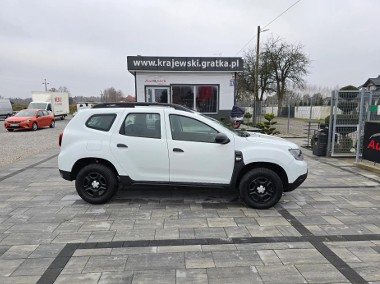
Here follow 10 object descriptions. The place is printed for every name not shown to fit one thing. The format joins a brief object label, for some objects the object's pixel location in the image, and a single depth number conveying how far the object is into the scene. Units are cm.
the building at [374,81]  2783
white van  2920
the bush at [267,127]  1368
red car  1800
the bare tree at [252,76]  3609
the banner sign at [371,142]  740
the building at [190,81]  1523
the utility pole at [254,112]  2022
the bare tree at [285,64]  3678
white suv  465
